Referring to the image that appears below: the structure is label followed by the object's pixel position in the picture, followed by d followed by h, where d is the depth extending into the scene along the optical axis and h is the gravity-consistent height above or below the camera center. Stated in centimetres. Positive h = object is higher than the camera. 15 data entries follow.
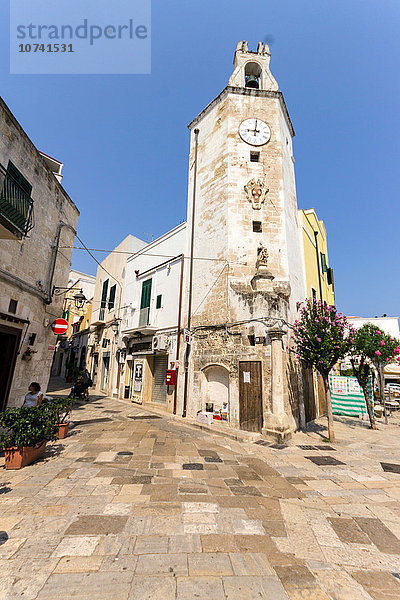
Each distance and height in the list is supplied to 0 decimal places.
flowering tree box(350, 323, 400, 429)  1123 +111
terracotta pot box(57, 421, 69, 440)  717 -163
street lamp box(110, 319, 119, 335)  1820 +280
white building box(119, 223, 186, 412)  1334 +251
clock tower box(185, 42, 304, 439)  934 +498
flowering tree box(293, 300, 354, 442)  840 +111
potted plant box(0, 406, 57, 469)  508 -125
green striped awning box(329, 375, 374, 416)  1357 -102
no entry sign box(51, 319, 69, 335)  929 +136
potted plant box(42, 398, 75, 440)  587 -88
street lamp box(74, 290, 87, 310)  1186 +299
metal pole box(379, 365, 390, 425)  1351 -14
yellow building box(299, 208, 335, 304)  1476 +711
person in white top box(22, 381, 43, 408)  620 -71
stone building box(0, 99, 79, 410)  700 +311
